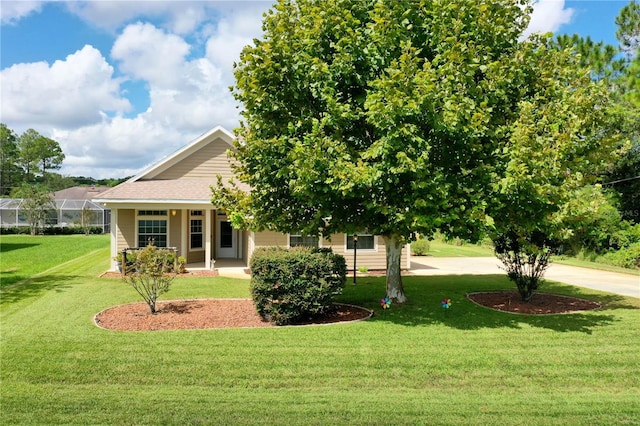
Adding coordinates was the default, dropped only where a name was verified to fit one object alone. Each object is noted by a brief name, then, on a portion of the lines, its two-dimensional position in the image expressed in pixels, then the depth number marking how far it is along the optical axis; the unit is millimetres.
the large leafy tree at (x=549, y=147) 7566
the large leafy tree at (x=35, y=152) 93375
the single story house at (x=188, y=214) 17203
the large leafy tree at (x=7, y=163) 89062
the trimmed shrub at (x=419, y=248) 26031
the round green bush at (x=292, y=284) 8516
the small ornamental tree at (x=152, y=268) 9516
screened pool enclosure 43938
